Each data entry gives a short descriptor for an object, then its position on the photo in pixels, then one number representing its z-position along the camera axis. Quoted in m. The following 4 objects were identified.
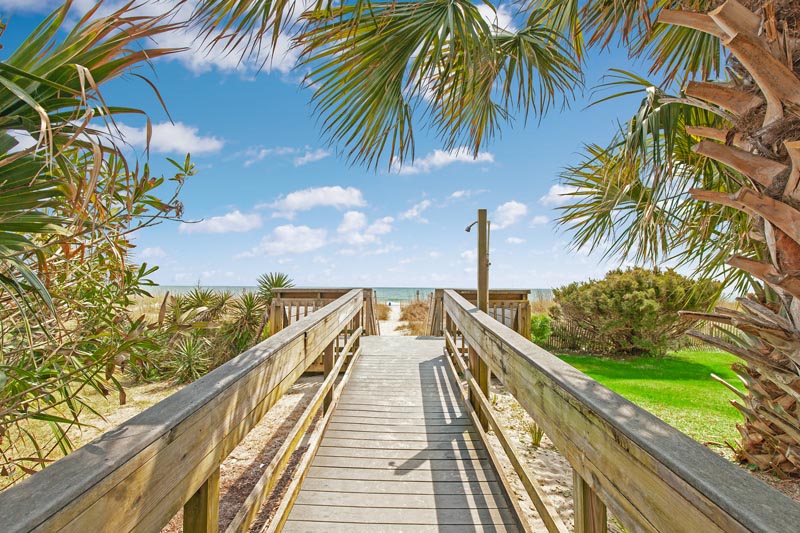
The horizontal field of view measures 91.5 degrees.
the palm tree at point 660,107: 1.50
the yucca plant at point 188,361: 7.29
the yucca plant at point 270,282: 9.49
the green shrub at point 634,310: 9.67
